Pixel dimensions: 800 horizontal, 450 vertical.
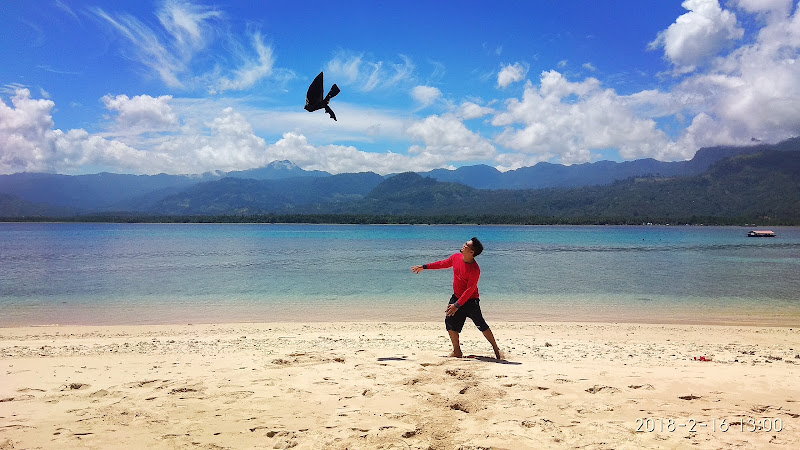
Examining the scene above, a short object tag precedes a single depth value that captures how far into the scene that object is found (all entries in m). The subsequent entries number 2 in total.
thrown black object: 6.36
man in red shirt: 8.23
